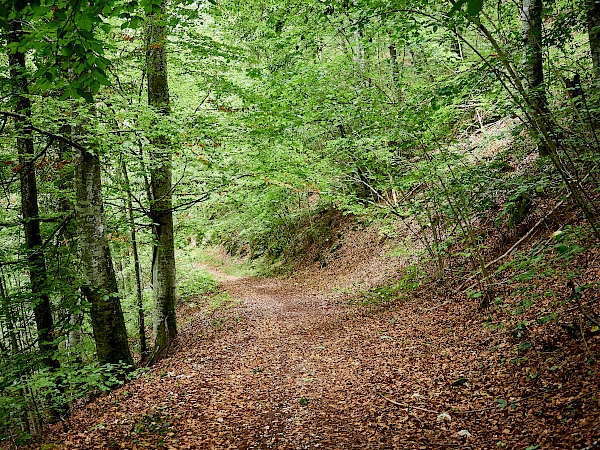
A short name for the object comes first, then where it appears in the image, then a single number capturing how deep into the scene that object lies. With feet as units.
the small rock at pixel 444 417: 15.67
